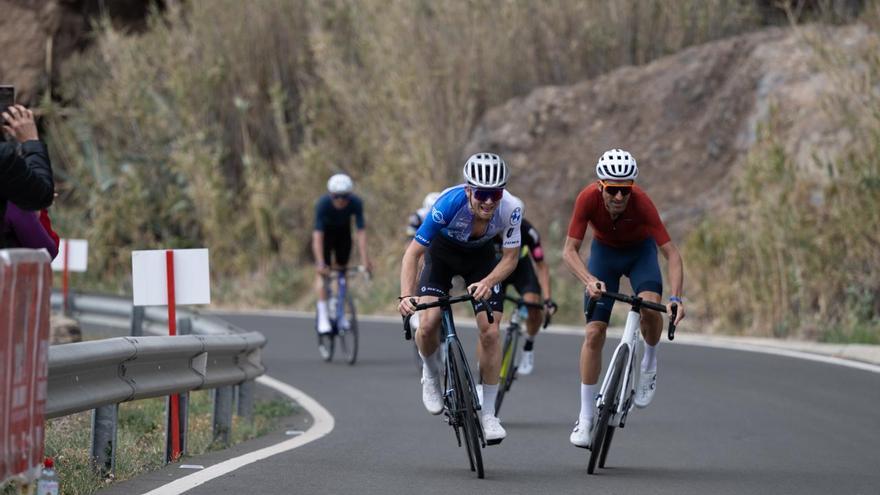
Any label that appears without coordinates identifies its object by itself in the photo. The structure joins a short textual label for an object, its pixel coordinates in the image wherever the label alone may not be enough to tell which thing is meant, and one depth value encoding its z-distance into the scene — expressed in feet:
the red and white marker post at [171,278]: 67.51
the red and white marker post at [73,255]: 131.75
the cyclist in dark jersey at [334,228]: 116.47
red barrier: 40.55
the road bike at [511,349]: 86.30
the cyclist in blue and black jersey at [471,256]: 63.77
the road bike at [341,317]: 117.08
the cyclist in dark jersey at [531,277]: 90.43
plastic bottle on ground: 46.16
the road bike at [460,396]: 62.39
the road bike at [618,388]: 63.87
